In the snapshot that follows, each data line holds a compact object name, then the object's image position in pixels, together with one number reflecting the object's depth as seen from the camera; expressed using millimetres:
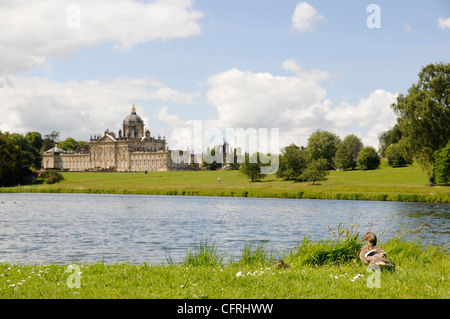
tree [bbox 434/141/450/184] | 58906
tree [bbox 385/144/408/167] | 112538
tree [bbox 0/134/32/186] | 93000
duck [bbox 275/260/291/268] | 12781
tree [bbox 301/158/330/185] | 85625
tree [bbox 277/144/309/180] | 95812
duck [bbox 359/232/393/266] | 11812
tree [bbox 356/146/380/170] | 114938
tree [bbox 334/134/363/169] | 121312
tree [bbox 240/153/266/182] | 100875
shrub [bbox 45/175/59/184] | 106750
